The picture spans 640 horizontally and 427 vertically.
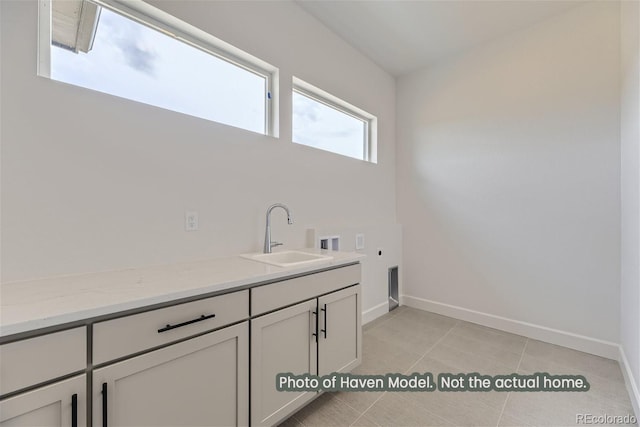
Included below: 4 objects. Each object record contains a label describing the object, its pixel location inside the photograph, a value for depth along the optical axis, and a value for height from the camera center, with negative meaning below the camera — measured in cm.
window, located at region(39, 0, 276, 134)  130 +89
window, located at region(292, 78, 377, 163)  239 +92
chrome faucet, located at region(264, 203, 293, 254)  188 -13
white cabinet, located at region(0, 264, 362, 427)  76 -54
